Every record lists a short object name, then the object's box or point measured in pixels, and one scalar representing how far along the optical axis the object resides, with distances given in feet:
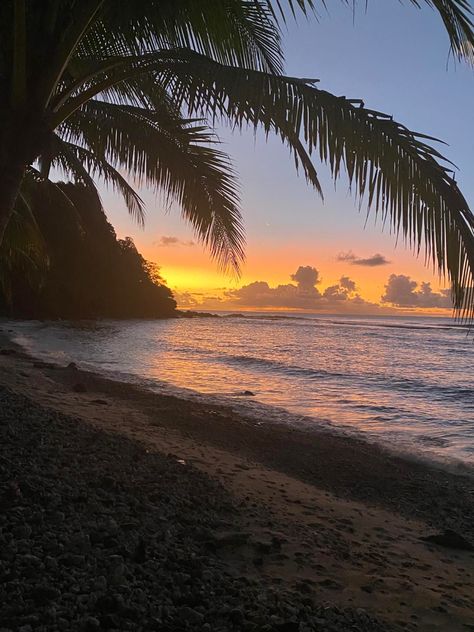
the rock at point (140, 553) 8.30
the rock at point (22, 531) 8.20
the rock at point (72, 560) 7.63
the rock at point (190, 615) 6.86
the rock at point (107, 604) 6.59
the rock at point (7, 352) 53.87
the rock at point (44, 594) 6.50
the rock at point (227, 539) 9.99
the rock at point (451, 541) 13.92
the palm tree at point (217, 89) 9.82
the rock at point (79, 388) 34.05
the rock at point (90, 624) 6.14
